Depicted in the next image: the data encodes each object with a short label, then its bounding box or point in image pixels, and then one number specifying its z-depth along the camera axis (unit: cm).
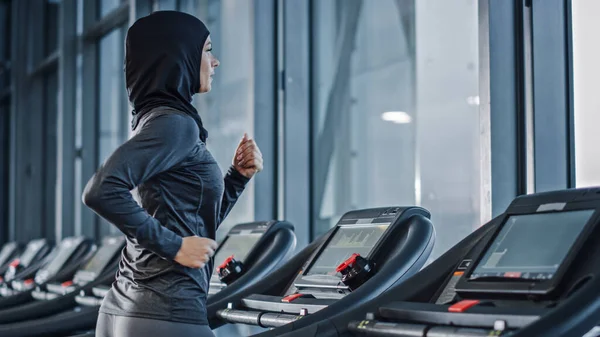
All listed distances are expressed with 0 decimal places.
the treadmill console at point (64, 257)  549
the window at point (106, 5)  715
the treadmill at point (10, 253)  743
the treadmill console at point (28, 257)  632
